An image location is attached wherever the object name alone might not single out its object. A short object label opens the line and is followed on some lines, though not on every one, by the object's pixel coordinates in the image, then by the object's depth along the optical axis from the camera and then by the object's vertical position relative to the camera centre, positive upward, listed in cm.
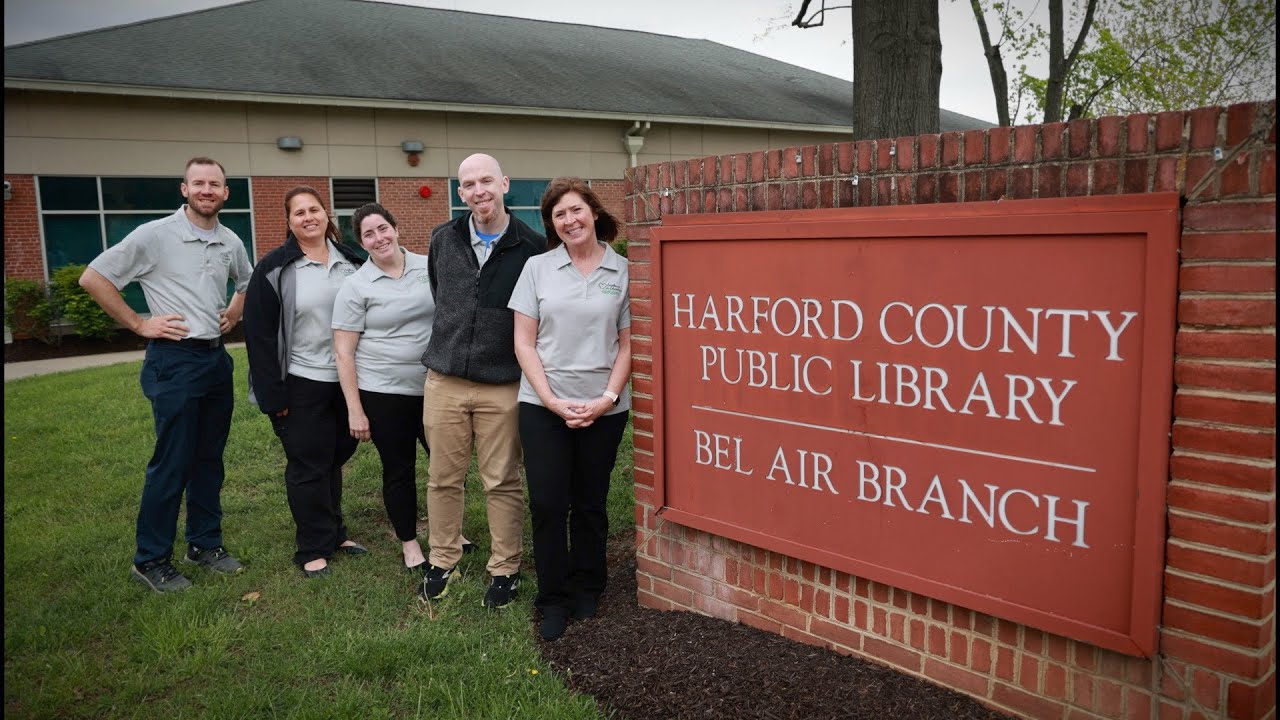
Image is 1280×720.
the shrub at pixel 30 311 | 1280 -63
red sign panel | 244 -45
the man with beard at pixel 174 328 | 435 -31
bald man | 398 -45
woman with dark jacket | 443 -48
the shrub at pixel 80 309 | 1274 -62
